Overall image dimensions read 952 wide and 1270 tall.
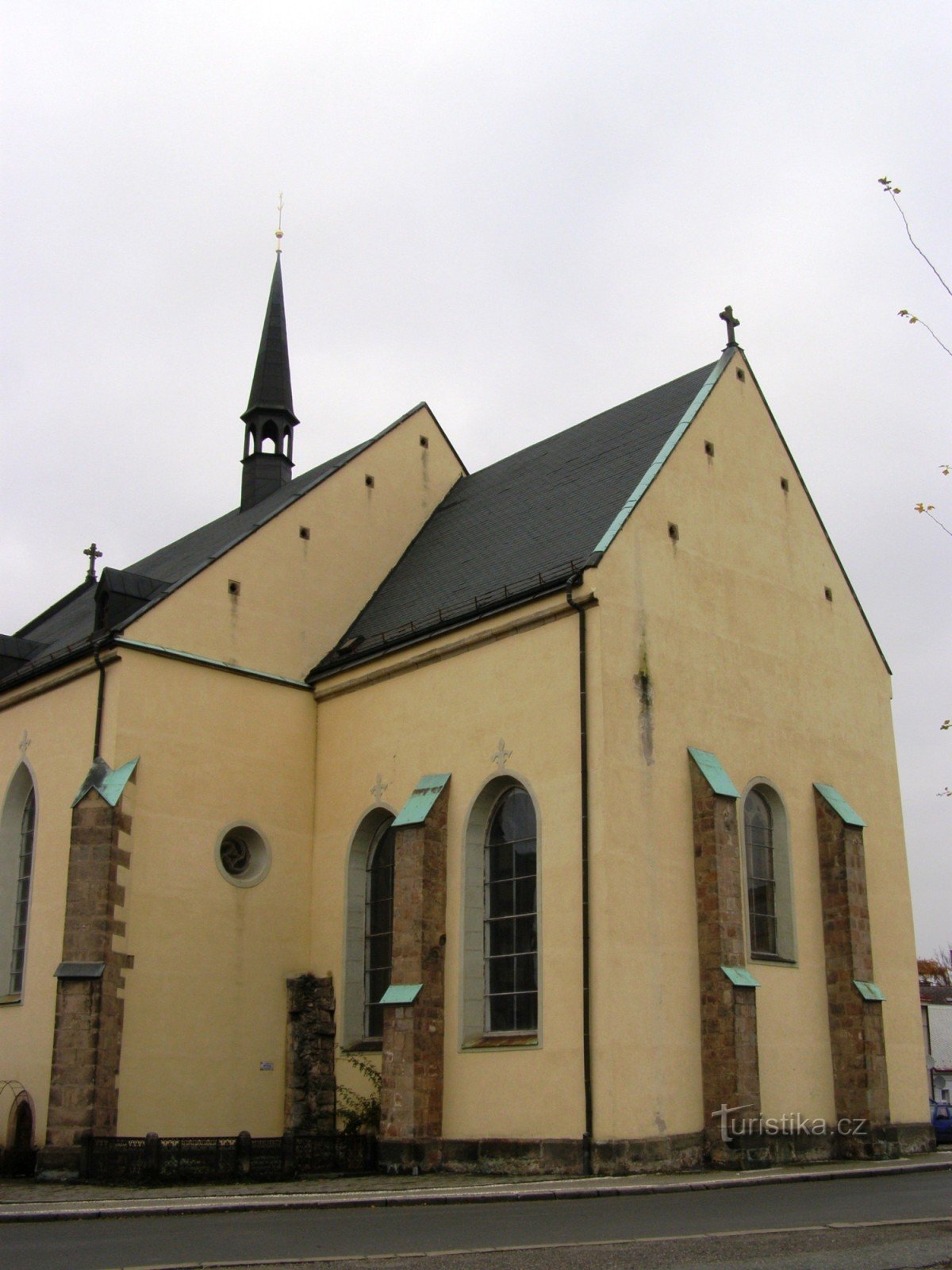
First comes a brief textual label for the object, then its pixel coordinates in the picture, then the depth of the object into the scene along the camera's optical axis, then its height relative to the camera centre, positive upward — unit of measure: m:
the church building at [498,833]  18.28 +3.38
